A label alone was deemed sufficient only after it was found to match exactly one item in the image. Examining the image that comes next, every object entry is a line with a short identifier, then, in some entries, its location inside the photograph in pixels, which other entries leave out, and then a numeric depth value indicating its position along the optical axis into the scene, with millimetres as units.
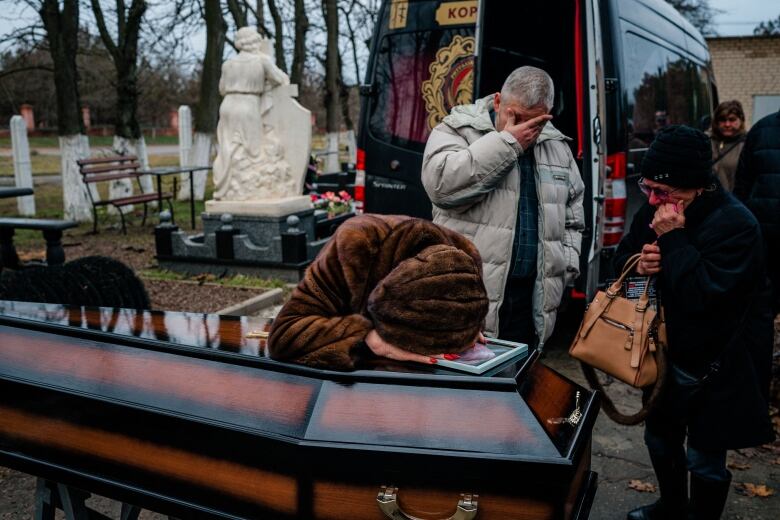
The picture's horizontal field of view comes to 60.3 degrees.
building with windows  19953
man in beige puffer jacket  2402
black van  3664
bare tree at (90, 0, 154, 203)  12312
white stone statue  7516
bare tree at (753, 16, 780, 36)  31406
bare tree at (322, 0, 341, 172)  15375
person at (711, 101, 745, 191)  5086
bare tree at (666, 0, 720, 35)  26516
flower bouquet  9086
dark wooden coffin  1501
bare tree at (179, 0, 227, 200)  12953
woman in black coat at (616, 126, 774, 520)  2164
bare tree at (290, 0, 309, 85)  16569
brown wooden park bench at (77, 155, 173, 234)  9266
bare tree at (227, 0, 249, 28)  14156
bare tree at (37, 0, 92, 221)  10461
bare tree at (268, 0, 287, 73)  16742
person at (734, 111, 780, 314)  3639
